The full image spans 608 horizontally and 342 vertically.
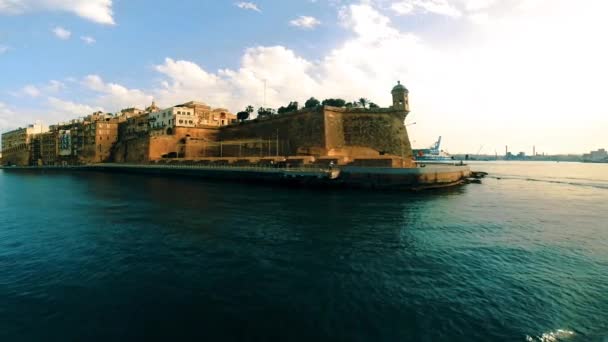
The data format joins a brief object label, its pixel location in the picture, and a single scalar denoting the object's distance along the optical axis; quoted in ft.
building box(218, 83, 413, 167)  149.28
